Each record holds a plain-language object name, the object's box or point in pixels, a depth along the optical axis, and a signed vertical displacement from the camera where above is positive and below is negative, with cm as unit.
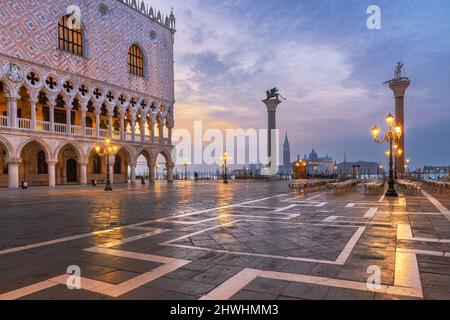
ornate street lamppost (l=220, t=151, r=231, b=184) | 3494 +76
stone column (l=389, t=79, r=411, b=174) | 3906 +831
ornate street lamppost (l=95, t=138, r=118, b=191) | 2259 +143
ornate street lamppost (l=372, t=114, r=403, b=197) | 1502 +139
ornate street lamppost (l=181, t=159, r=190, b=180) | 5434 +33
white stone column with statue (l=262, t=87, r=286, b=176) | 3984 +419
